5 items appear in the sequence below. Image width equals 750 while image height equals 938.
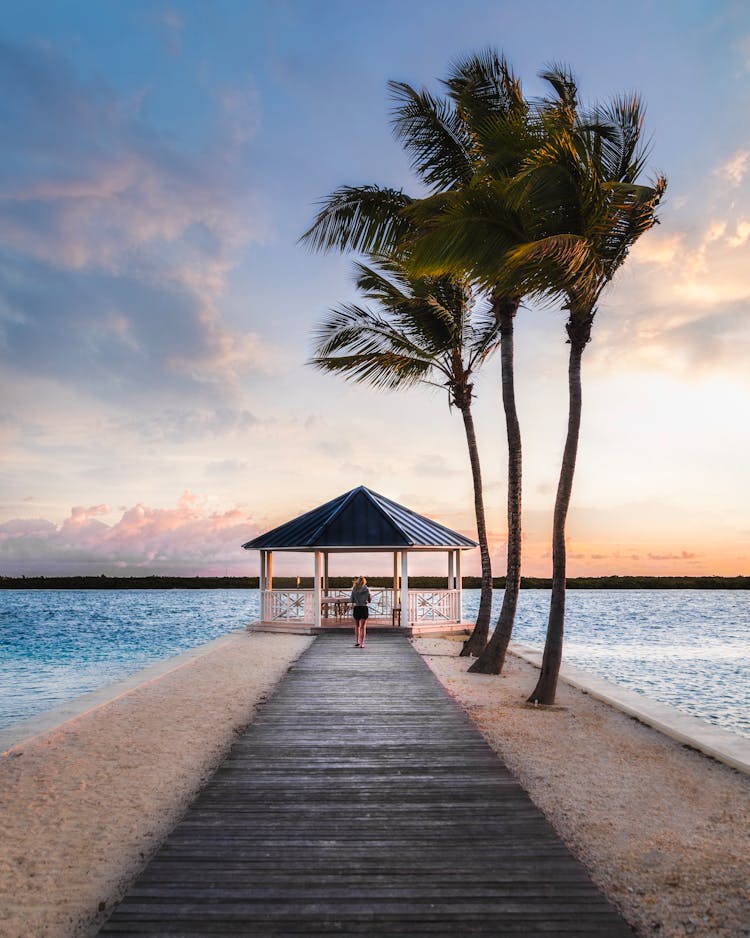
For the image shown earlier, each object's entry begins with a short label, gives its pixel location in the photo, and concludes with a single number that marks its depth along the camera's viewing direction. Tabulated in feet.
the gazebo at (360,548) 62.03
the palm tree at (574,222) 29.55
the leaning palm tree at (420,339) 50.83
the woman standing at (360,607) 51.06
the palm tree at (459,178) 41.39
